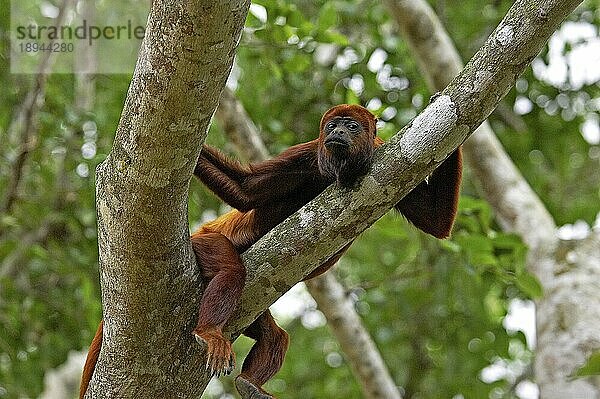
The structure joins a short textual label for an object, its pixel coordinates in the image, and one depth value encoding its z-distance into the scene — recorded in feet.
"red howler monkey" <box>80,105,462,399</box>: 23.99
